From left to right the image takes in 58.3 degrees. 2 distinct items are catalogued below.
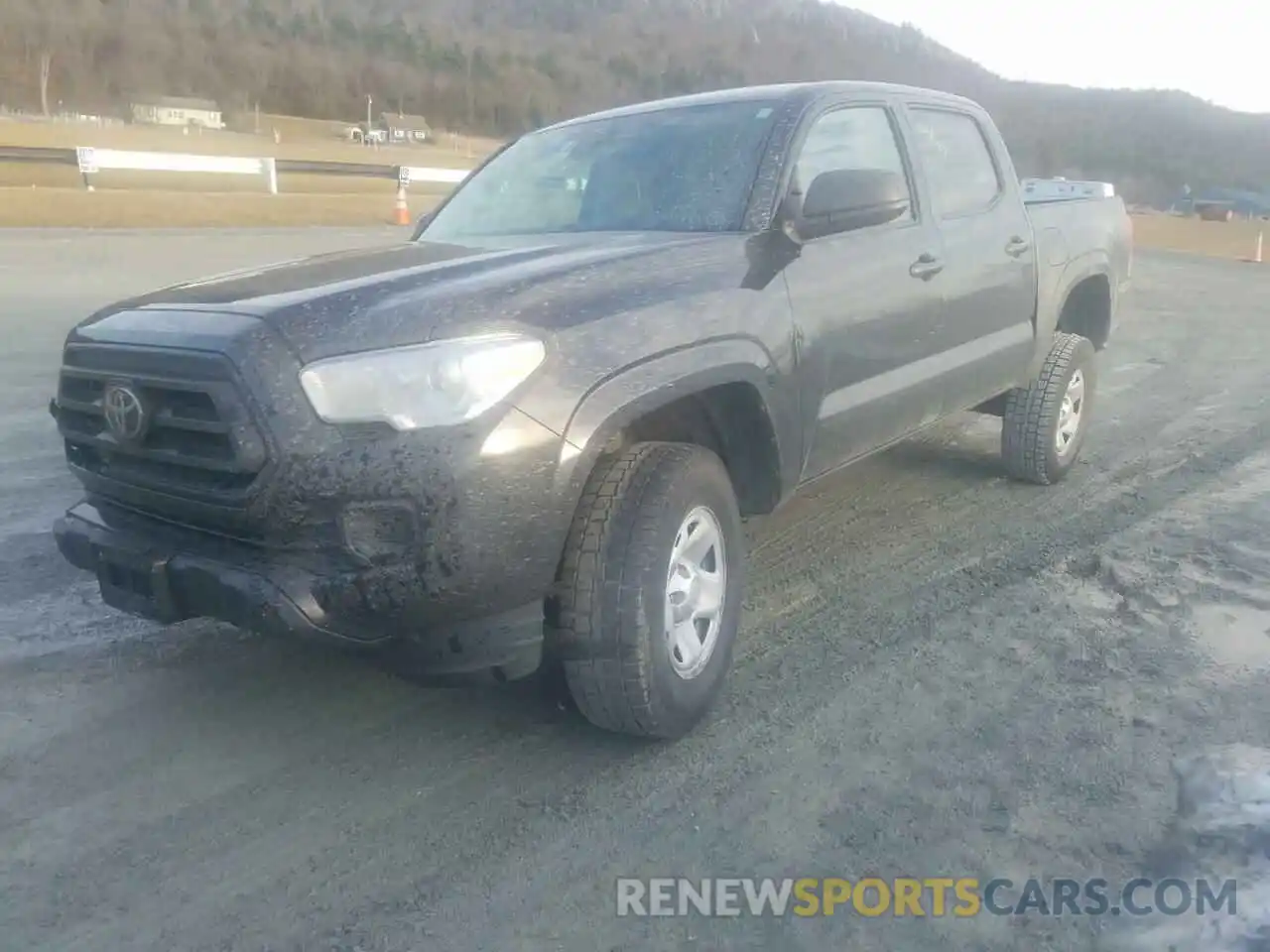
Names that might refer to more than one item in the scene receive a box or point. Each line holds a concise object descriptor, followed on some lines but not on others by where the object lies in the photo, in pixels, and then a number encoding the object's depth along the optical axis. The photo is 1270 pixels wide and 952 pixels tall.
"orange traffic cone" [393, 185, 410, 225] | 22.09
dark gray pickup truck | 2.68
